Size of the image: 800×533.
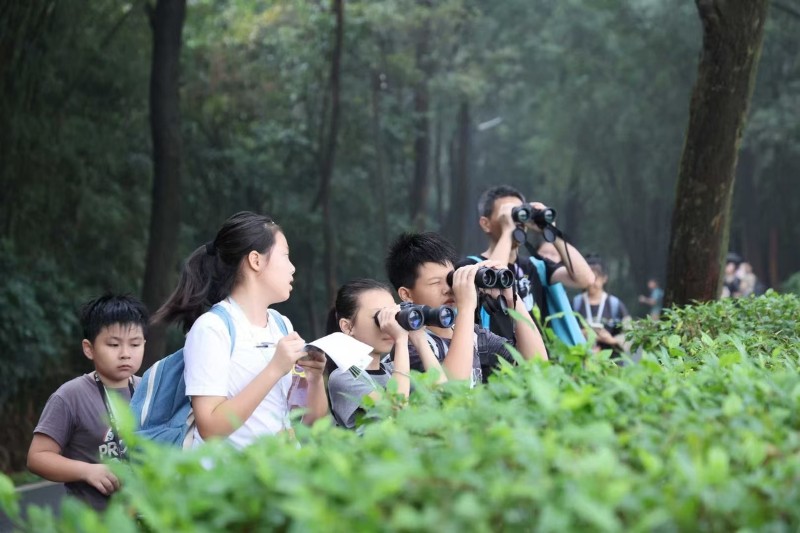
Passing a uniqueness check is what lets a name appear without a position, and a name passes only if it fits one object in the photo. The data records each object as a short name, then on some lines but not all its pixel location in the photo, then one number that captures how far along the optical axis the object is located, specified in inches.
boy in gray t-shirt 210.4
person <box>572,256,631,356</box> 464.4
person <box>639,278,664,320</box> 1023.6
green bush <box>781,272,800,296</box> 1196.4
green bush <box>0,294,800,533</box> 88.2
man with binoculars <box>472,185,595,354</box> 275.7
